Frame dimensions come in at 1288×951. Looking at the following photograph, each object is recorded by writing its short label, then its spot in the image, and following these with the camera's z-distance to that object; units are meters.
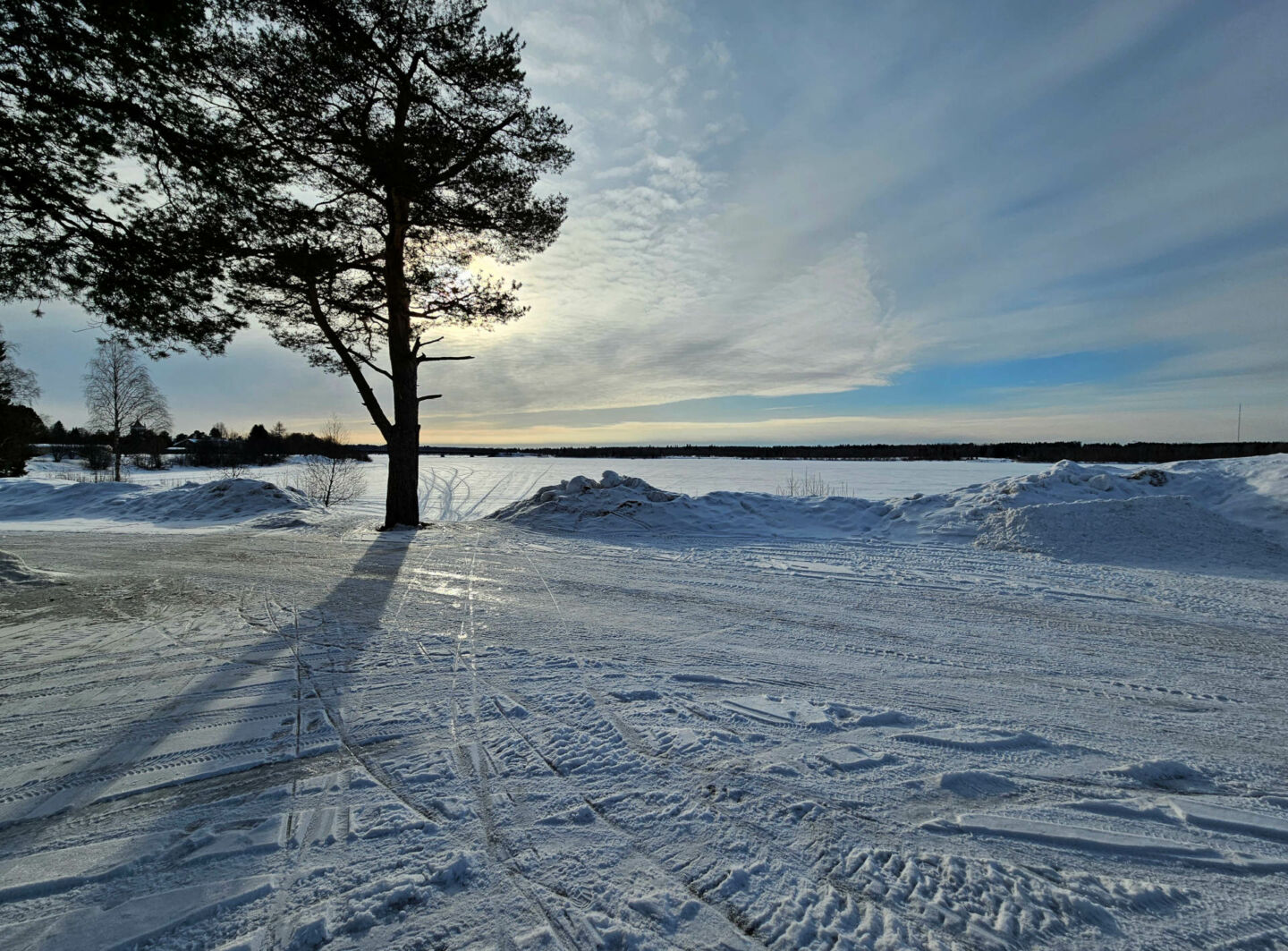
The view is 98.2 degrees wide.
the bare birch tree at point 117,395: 28.14
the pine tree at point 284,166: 4.08
